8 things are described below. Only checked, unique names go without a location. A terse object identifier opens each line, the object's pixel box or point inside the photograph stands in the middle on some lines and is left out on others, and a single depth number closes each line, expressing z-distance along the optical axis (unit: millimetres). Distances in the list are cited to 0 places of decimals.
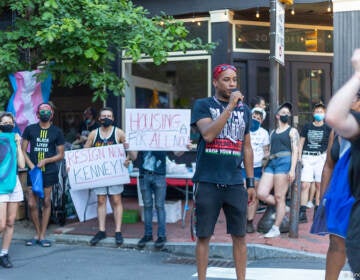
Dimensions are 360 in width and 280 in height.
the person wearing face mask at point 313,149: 9438
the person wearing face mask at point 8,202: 6934
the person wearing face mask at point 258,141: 8461
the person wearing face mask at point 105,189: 8273
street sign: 8078
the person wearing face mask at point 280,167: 7879
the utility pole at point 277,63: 7887
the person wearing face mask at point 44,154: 8273
